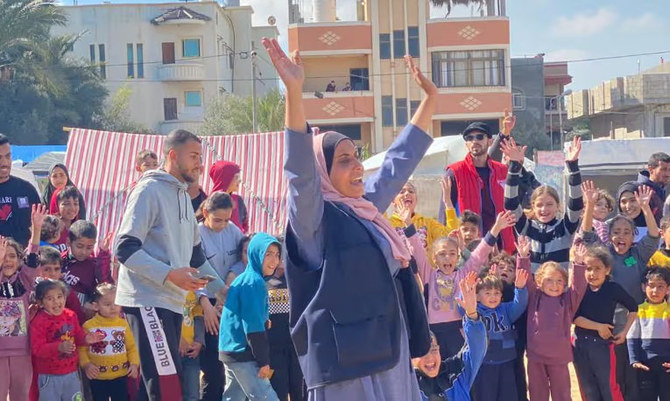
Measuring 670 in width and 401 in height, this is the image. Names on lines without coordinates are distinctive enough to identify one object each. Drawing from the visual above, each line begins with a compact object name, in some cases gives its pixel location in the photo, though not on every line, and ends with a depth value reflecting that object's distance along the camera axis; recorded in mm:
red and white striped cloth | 13148
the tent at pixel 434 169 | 20781
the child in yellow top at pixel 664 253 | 7965
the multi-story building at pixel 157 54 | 54812
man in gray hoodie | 5363
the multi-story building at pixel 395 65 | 42969
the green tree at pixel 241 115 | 41281
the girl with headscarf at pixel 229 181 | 9203
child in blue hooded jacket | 6973
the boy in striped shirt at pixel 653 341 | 7602
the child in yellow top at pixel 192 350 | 7180
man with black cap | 8375
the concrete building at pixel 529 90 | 52469
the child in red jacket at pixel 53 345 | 7148
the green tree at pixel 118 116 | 46000
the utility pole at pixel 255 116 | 38806
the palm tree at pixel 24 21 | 32625
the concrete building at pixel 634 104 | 41438
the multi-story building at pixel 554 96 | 55000
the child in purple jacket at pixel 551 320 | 7426
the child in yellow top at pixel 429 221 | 8102
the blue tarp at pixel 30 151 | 24062
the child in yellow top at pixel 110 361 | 7332
